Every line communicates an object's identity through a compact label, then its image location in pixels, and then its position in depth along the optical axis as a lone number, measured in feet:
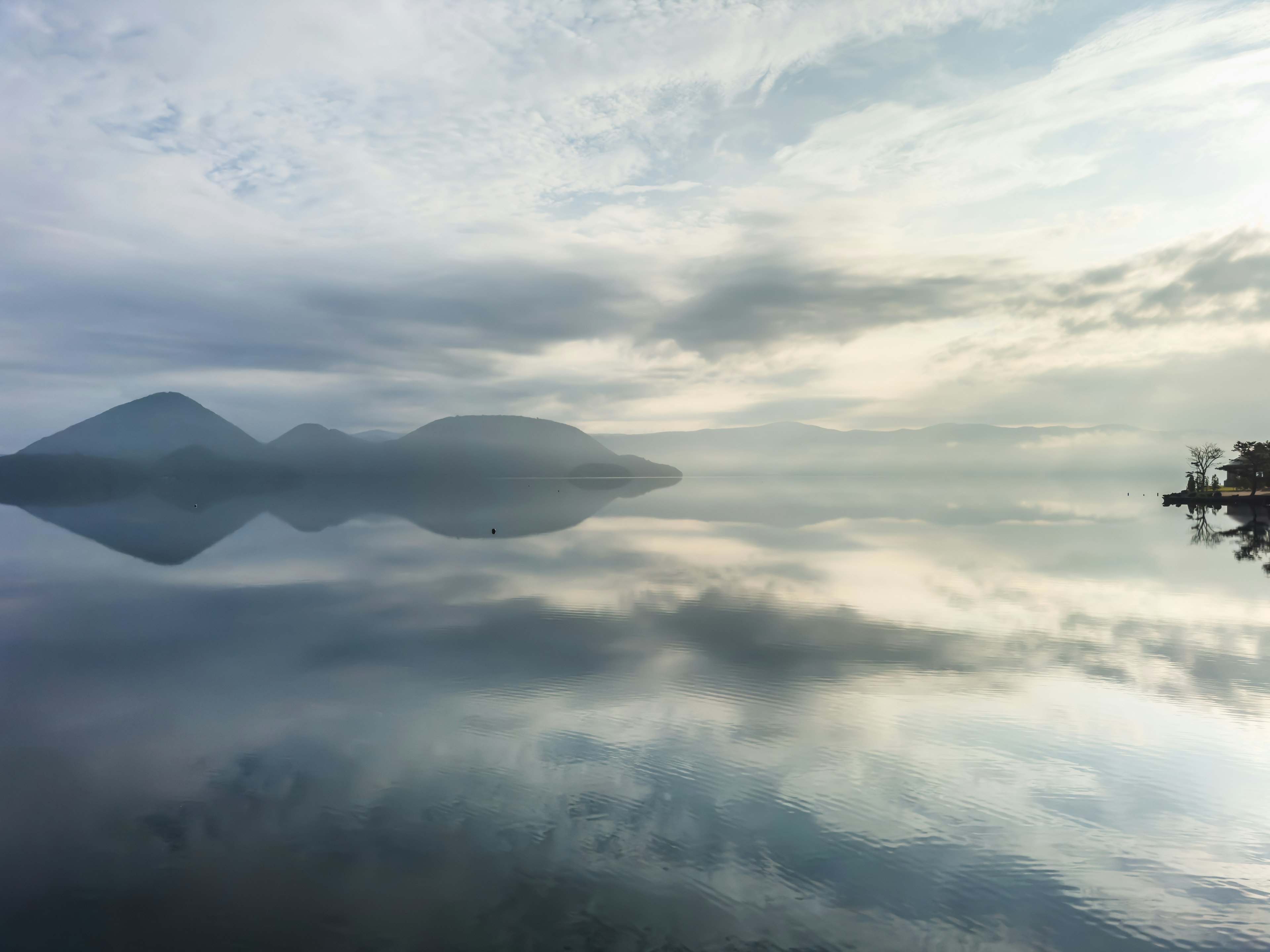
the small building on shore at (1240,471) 356.38
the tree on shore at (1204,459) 344.28
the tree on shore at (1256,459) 320.50
